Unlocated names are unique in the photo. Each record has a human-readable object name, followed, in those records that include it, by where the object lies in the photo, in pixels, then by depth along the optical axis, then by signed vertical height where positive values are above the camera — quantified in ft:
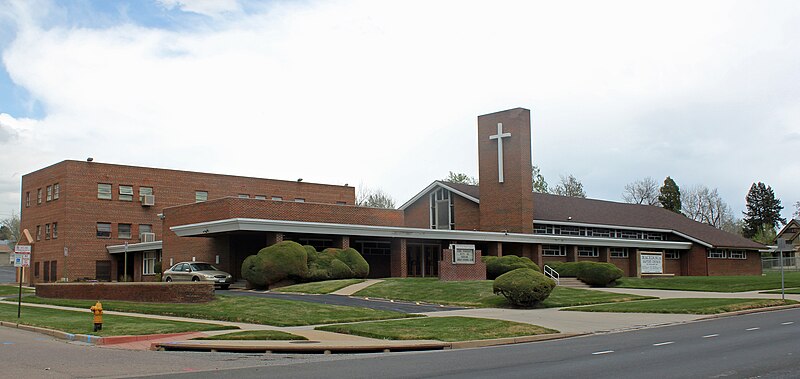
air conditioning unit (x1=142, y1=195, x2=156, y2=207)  183.73 +13.79
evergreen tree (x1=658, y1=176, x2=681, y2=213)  300.61 +22.68
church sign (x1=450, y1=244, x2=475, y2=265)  118.59 +0.13
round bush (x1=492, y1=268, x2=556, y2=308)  89.56 -3.85
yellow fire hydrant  62.44 -4.73
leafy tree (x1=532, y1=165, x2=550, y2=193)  324.25 +30.55
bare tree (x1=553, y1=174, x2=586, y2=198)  350.23 +30.28
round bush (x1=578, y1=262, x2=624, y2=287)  140.36 -3.61
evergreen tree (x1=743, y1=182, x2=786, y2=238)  370.32 +20.66
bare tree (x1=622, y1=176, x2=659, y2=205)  350.02 +27.28
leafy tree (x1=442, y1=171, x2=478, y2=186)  331.36 +33.97
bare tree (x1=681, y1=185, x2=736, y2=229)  371.56 +21.60
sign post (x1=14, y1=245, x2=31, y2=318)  77.36 +0.26
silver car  120.67 -2.70
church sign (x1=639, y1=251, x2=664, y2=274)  178.29 -2.09
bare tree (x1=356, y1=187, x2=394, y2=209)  330.69 +24.11
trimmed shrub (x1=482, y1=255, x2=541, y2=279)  133.69 -1.69
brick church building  138.92 +7.31
